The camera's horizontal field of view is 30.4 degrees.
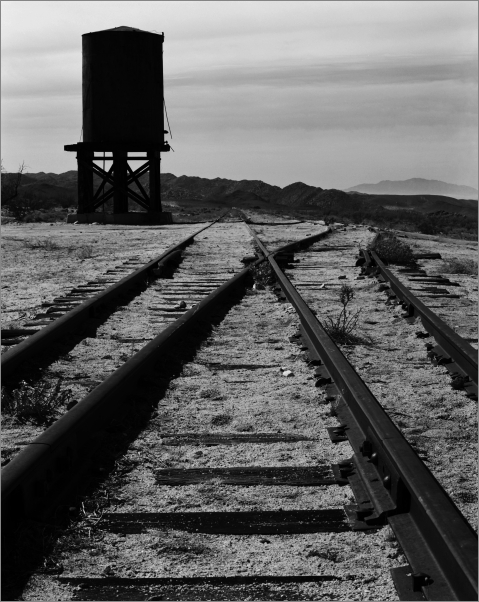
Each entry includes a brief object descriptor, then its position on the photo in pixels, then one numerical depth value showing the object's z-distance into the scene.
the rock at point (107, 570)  3.08
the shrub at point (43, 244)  17.69
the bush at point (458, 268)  13.38
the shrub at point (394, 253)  14.13
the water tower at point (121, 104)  33.06
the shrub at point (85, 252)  15.67
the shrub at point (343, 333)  7.19
